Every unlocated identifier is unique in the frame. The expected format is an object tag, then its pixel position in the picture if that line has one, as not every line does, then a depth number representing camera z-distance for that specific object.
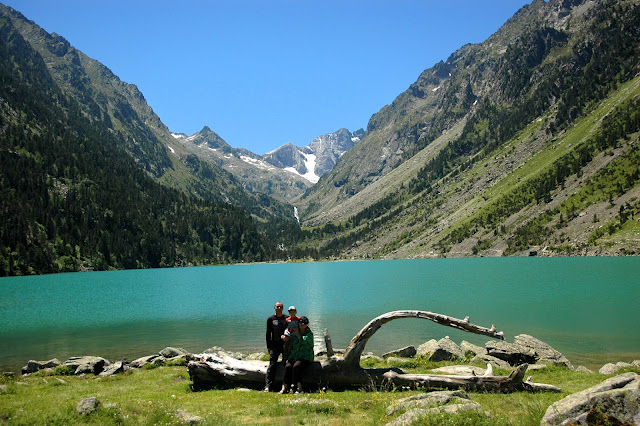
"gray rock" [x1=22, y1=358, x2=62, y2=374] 26.75
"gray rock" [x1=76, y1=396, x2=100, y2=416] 12.05
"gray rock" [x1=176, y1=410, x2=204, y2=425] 11.61
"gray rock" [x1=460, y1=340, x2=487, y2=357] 26.15
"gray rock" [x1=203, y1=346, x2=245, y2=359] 28.48
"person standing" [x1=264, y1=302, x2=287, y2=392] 17.17
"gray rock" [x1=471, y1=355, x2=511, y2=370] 22.51
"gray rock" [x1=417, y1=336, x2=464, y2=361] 24.67
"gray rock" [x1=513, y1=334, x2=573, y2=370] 23.25
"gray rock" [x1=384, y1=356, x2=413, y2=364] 23.97
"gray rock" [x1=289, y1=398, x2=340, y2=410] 13.48
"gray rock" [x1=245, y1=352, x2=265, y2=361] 28.02
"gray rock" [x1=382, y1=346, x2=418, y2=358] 26.50
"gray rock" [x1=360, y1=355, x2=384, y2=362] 25.50
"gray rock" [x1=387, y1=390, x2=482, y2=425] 10.36
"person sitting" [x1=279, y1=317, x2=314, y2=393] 16.52
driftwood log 15.24
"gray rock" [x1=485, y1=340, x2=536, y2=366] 23.95
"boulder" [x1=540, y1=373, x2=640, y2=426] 7.75
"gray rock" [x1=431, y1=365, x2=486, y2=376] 16.93
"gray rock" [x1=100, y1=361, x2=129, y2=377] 24.61
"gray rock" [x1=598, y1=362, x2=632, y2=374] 20.56
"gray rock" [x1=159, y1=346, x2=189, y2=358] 30.25
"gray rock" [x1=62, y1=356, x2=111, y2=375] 24.97
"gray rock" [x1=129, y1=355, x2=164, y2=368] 27.56
